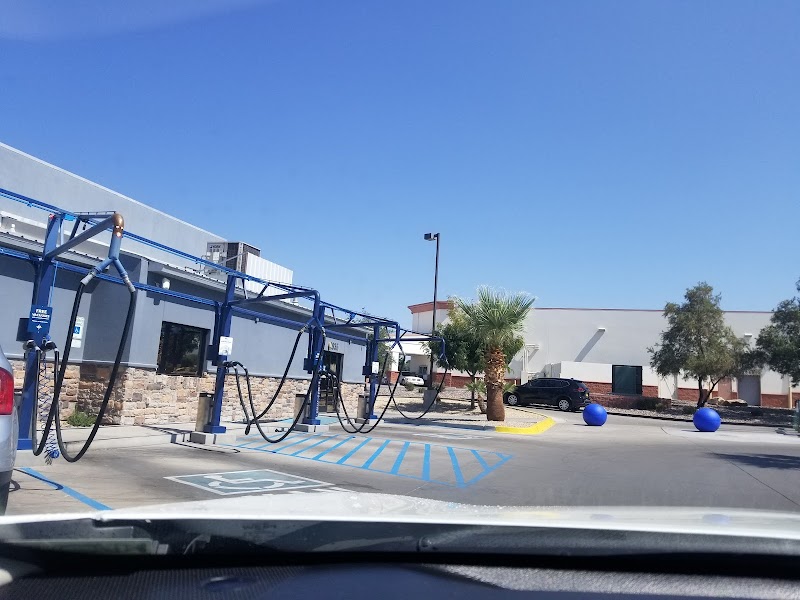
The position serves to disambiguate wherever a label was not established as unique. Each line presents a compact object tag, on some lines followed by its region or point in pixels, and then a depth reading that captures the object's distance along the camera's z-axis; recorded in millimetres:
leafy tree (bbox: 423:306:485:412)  27984
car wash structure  7834
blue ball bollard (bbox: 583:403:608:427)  25047
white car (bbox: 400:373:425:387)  46859
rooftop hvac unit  21531
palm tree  22438
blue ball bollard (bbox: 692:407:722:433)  23875
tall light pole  34344
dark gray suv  33906
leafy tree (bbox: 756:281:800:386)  30953
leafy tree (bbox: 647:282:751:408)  34312
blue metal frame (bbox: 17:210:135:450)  9055
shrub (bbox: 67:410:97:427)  13453
